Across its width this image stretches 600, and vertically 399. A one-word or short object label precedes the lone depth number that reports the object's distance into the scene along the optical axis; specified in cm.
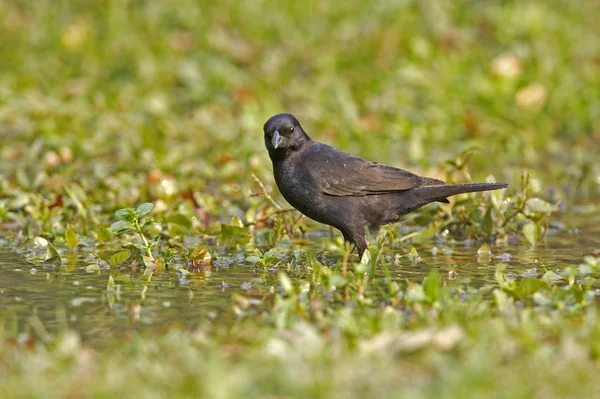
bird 1287
